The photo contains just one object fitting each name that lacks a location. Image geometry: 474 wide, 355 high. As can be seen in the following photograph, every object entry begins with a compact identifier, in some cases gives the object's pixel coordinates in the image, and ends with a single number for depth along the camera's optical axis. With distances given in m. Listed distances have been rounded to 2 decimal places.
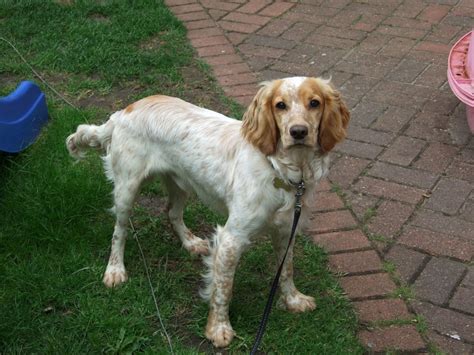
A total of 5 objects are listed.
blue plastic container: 4.44
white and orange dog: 2.84
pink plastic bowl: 4.49
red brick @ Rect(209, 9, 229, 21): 6.36
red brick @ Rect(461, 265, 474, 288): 3.50
